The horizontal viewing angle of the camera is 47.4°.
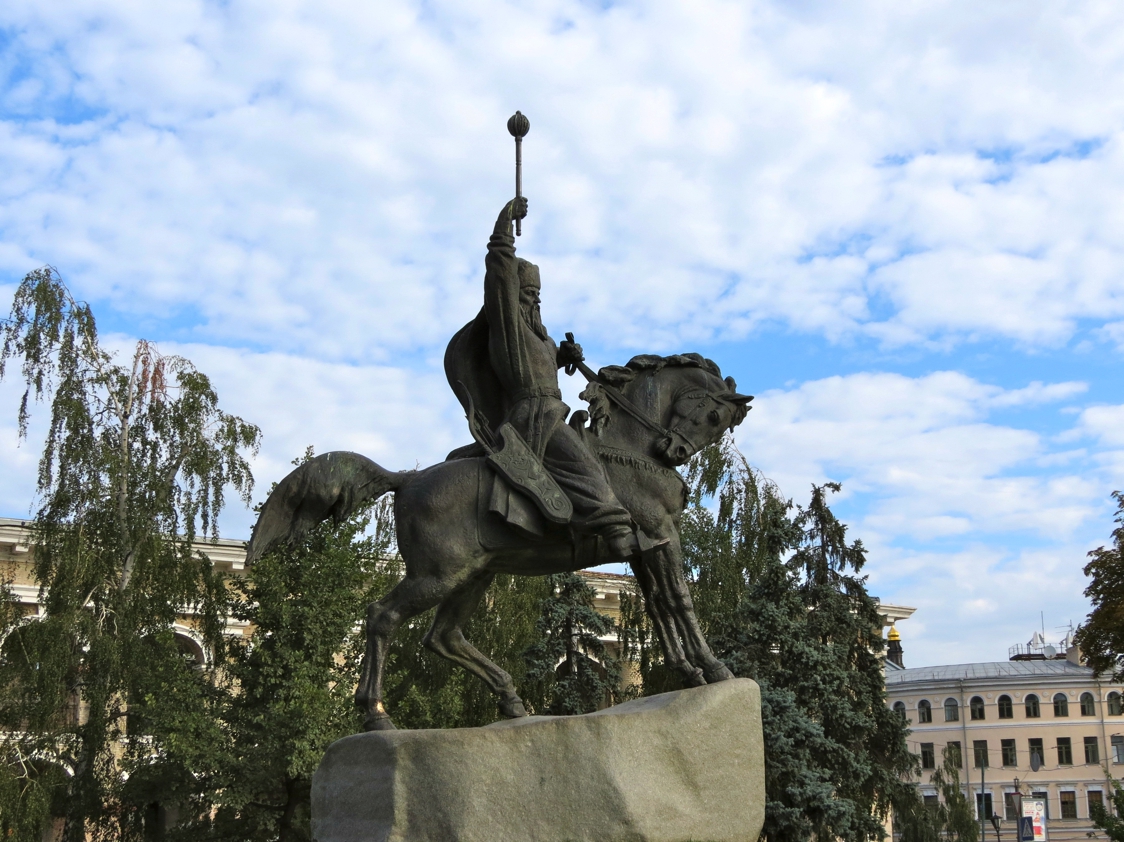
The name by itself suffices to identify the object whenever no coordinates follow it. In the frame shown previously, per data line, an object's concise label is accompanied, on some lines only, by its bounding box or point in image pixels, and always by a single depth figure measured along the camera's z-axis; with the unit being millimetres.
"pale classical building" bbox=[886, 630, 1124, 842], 71125
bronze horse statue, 8352
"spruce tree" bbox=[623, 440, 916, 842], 22703
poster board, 53081
